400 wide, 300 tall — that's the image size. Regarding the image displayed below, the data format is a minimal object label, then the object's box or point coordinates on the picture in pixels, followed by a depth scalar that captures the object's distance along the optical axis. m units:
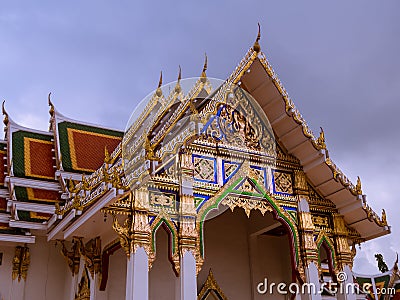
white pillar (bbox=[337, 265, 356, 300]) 8.64
